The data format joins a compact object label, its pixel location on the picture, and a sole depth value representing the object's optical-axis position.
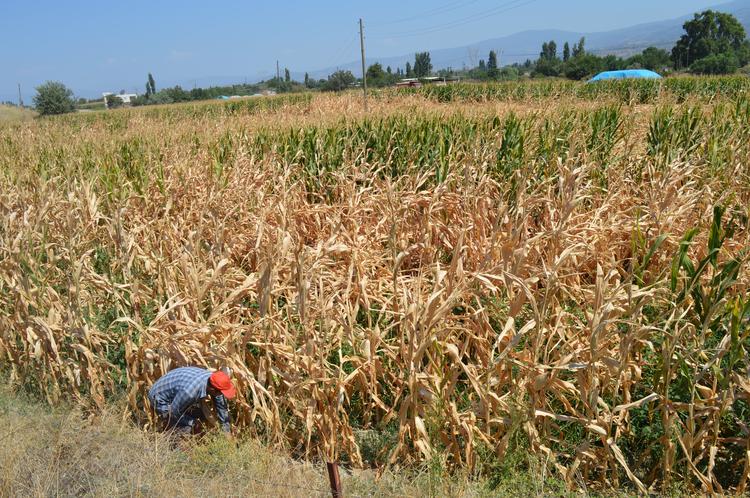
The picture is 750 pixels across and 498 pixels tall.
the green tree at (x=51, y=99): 51.31
